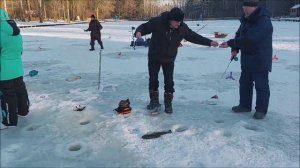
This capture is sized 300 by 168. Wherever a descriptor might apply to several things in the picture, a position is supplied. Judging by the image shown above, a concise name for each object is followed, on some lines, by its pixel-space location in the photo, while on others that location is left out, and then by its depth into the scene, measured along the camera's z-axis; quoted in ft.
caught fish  14.82
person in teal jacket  14.96
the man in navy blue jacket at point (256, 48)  15.93
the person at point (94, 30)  48.84
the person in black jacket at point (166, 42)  16.29
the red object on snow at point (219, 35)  66.00
